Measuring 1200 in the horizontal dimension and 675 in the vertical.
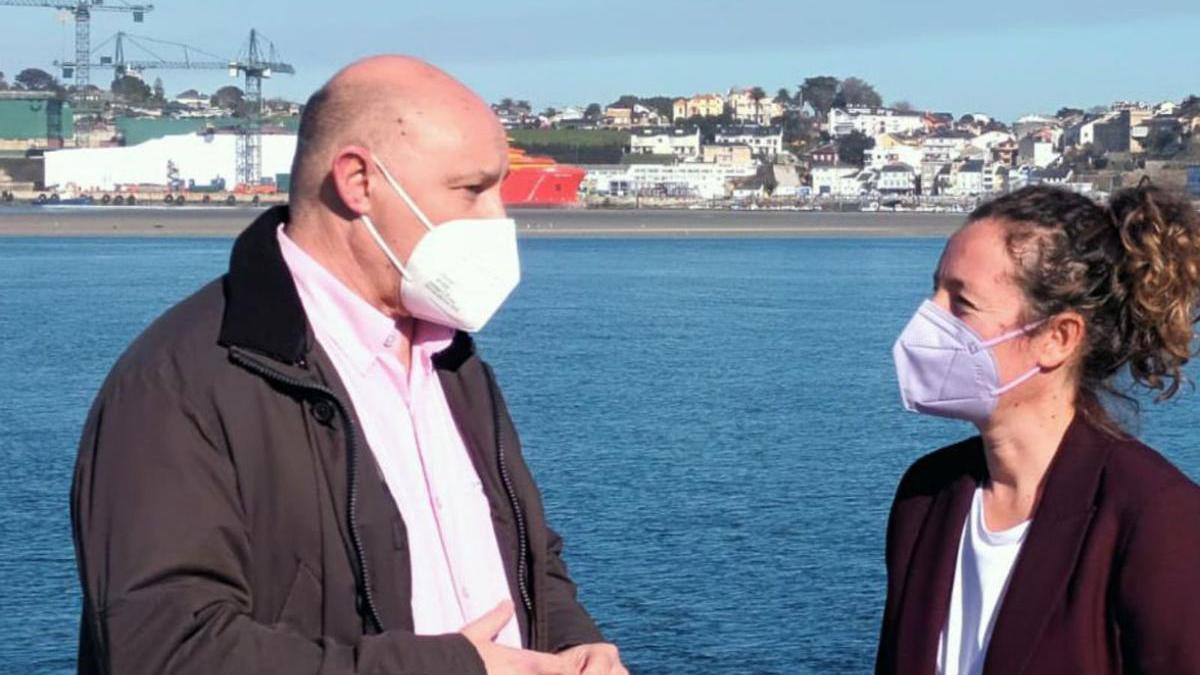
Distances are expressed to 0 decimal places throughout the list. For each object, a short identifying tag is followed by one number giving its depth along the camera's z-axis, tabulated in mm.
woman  2568
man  2158
